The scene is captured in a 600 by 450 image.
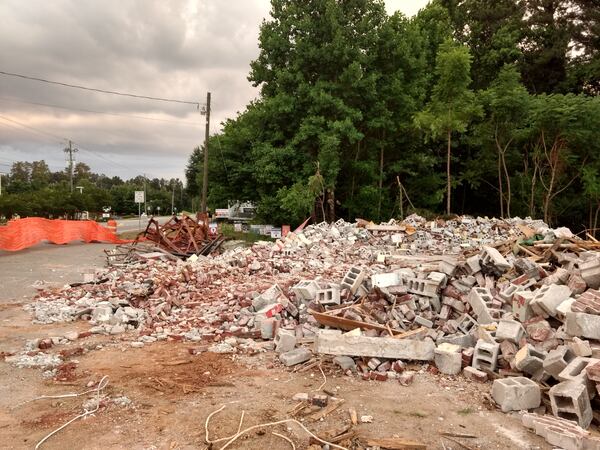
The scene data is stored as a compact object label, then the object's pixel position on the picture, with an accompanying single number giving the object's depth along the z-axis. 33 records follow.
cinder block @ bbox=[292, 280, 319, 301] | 7.62
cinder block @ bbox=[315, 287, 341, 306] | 7.30
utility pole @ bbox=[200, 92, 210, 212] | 23.56
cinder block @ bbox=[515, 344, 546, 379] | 5.03
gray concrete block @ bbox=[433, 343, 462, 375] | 5.54
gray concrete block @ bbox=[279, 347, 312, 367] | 5.82
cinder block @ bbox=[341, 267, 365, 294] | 7.53
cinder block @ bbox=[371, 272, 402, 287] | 7.31
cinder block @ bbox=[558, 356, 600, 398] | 4.44
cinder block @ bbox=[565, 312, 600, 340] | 5.16
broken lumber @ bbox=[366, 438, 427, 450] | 3.87
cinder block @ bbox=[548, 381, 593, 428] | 4.25
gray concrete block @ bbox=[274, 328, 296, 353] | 6.22
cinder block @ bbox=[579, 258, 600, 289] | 6.36
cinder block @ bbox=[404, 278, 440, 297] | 7.22
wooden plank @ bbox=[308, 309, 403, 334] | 6.32
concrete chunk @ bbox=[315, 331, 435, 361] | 5.68
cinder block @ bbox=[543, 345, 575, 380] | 4.79
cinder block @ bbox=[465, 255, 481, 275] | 7.71
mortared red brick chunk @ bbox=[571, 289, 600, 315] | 5.50
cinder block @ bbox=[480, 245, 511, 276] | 7.80
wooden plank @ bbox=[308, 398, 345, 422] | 4.39
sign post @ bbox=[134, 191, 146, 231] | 33.53
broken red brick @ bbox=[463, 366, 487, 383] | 5.30
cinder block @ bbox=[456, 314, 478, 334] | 6.53
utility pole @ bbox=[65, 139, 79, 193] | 56.86
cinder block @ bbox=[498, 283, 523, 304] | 6.65
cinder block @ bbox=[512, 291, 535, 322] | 6.11
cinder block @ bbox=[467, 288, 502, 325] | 6.39
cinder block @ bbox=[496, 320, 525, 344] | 5.54
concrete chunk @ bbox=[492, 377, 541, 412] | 4.59
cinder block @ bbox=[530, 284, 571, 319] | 5.87
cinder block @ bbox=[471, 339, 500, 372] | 5.43
